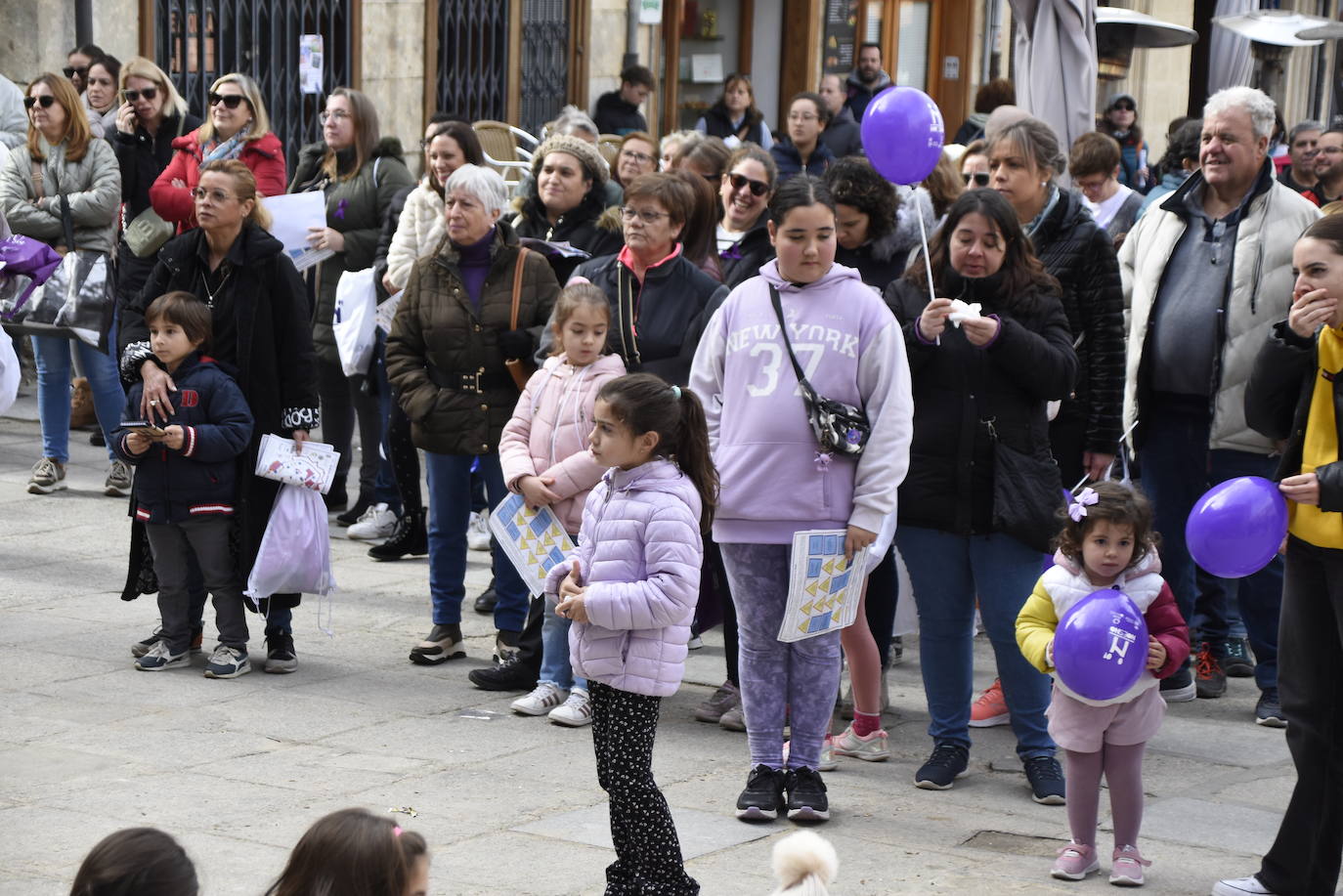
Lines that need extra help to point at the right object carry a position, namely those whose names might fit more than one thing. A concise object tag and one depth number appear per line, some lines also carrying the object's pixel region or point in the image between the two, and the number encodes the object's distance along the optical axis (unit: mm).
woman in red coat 16655
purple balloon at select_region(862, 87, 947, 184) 11630
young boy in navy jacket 12427
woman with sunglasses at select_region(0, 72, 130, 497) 18289
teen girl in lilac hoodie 10255
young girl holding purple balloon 9294
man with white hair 12175
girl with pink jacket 11691
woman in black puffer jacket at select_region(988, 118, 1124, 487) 11950
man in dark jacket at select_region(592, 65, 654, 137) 30205
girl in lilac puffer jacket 8695
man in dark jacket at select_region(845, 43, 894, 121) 31322
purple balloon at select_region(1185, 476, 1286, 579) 8620
